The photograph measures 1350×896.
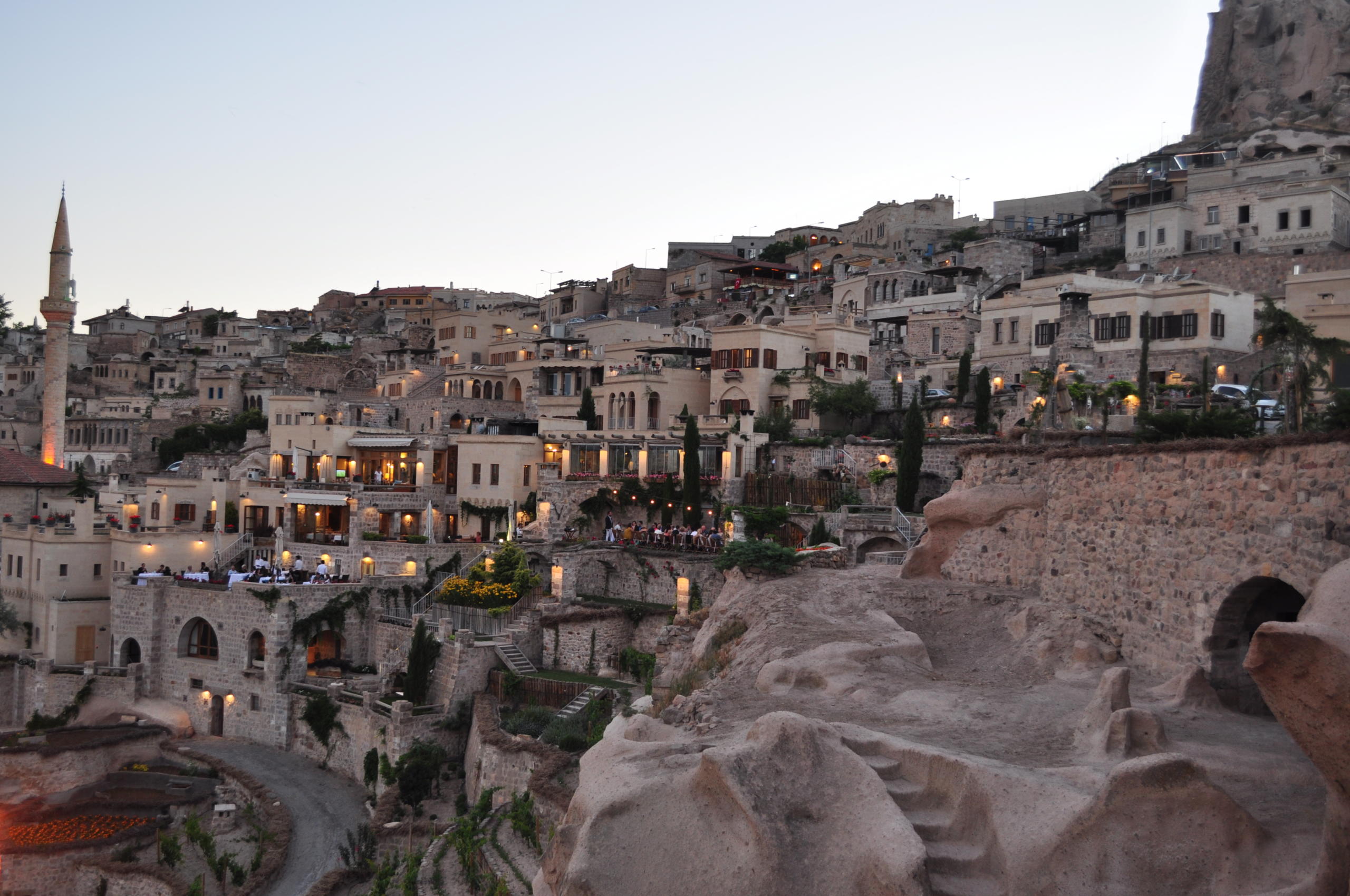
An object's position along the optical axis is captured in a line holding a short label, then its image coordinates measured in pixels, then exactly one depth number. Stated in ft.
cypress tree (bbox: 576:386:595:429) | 165.48
